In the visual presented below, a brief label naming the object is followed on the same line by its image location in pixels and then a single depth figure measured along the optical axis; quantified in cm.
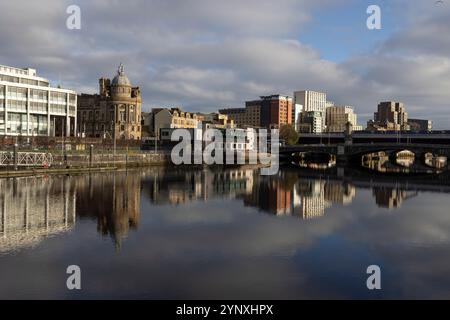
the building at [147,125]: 13912
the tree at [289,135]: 15889
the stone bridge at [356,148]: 10712
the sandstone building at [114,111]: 12200
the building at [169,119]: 13362
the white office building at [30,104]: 9019
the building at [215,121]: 13668
